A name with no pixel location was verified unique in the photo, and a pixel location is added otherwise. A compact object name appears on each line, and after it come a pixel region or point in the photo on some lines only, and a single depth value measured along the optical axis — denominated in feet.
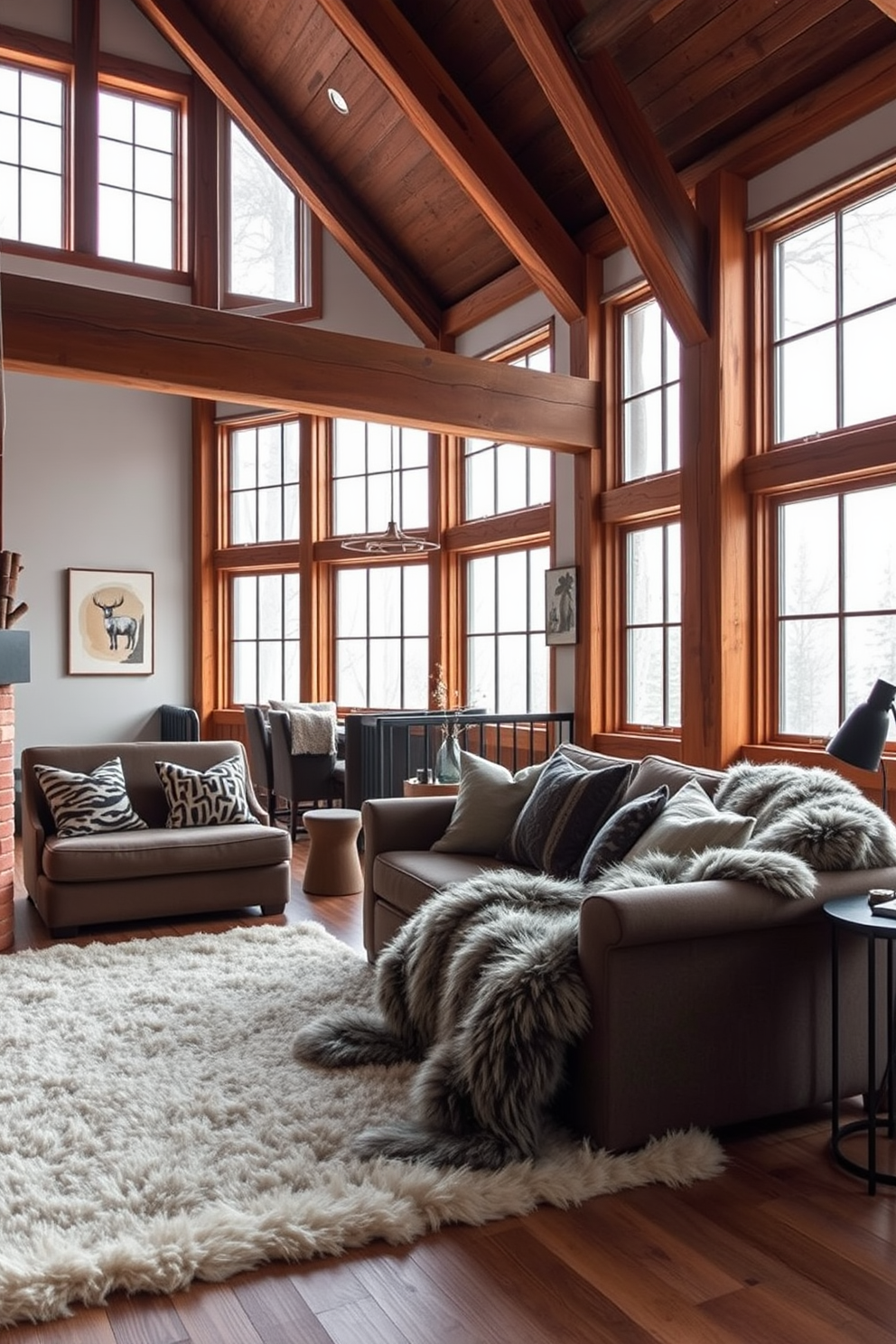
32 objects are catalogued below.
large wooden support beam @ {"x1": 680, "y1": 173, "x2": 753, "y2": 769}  16.60
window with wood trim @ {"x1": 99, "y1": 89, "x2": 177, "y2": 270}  26.94
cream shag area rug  6.56
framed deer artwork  27.12
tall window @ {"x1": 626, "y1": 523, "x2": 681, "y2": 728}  18.54
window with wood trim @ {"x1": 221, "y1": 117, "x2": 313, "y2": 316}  27.12
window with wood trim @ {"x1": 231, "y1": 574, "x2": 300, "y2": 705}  27.96
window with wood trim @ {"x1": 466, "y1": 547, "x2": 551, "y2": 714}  22.40
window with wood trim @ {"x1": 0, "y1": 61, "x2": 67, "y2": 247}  25.82
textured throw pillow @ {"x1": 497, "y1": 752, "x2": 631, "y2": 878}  11.37
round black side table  7.51
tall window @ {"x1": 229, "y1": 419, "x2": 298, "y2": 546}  27.68
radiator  26.50
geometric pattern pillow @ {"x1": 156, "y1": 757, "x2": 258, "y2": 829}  16.48
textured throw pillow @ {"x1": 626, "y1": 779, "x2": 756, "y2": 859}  9.15
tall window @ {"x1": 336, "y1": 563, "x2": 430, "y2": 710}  25.52
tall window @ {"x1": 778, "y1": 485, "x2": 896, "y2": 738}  14.71
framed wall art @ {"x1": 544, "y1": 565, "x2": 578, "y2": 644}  20.13
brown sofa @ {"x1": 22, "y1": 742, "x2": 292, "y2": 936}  14.74
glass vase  17.71
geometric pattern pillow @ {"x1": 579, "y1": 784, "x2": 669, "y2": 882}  10.30
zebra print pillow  15.61
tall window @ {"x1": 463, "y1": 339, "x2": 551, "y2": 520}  22.05
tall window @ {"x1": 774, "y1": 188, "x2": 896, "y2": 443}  14.66
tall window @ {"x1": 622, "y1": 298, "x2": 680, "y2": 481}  18.52
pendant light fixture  20.75
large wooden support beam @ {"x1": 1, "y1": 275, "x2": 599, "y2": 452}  15.25
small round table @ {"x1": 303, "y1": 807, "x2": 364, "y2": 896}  17.66
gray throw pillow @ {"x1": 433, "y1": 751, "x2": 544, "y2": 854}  12.62
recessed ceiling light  22.15
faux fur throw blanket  7.81
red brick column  14.11
